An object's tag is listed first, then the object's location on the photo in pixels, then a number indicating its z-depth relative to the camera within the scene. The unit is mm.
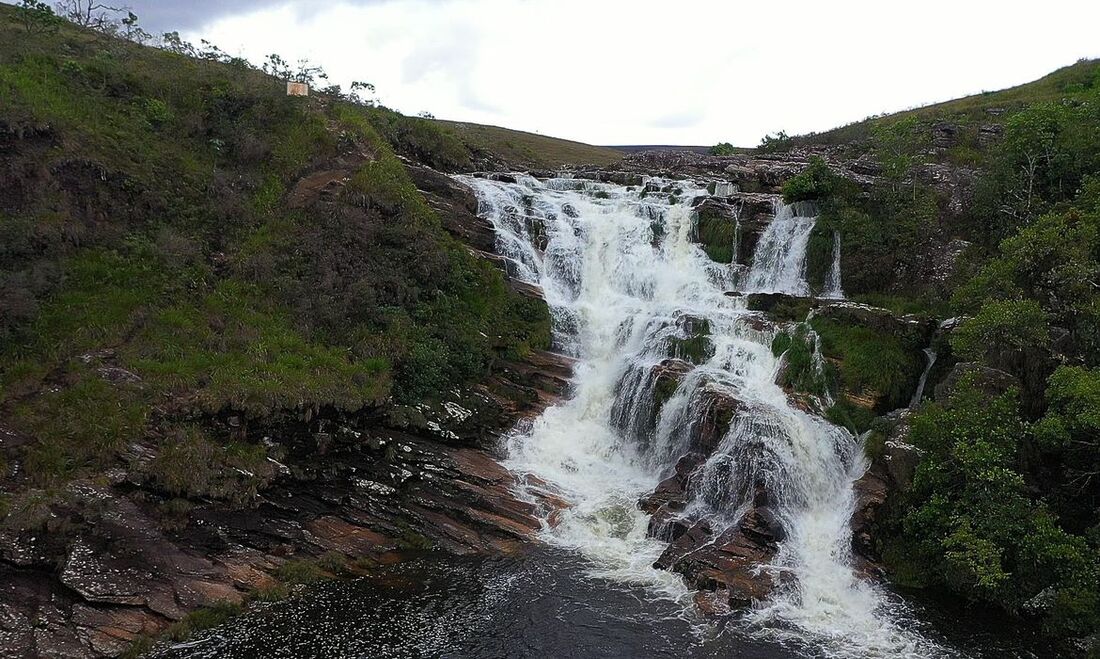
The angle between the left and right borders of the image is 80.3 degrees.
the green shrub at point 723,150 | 56294
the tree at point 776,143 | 51312
